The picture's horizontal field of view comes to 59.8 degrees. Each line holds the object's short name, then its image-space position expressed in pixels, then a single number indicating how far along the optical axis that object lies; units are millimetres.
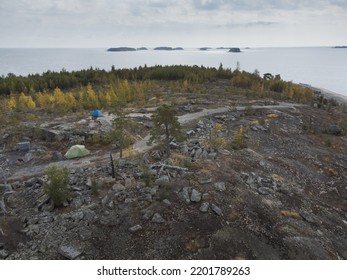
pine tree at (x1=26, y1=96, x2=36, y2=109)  51481
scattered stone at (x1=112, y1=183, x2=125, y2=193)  21109
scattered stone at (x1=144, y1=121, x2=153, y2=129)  37856
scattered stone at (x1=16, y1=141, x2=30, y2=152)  30047
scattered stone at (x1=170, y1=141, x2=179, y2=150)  29156
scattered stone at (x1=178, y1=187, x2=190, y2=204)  20172
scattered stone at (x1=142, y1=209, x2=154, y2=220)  18764
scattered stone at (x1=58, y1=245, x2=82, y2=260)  16016
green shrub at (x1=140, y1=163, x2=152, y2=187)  21453
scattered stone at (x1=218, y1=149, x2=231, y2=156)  28578
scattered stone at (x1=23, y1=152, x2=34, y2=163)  27856
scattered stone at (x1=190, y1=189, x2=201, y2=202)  20234
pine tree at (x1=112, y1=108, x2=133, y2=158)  25766
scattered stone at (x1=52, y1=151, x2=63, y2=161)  28034
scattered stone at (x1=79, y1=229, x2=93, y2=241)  17375
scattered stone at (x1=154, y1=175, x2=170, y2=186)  21547
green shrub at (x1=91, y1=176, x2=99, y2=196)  20797
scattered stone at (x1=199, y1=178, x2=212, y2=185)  22047
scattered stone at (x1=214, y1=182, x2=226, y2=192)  21719
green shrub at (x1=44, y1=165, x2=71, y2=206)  19516
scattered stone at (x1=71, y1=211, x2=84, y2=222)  18538
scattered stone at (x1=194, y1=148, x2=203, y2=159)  26988
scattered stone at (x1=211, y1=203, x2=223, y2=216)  19353
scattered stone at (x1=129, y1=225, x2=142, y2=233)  17875
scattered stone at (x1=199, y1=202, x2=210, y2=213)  19388
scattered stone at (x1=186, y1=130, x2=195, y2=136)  34612
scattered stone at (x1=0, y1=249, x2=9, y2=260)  15997
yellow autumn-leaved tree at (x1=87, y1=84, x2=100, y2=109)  49338
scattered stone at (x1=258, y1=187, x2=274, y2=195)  23038
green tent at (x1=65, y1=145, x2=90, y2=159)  28130
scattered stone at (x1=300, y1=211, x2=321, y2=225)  21516
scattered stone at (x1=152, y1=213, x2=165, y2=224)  18453
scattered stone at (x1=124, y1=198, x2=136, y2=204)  20089
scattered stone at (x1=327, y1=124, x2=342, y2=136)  44469
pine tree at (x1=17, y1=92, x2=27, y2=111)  49619
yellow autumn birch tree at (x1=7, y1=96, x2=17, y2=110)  50319
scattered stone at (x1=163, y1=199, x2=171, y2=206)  19719
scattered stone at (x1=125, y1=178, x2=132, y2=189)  21578
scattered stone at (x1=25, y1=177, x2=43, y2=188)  22777
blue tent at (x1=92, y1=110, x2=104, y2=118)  40938
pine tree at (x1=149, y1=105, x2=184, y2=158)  24547
